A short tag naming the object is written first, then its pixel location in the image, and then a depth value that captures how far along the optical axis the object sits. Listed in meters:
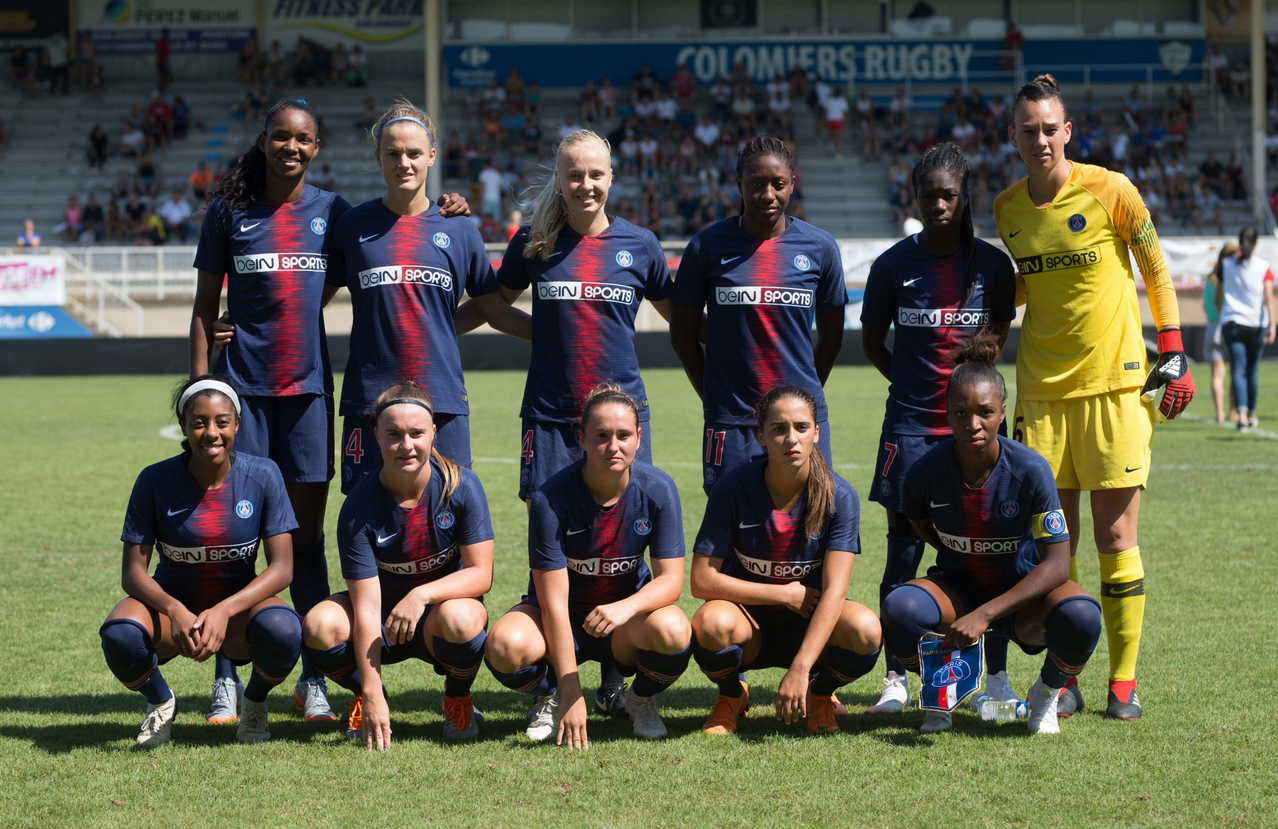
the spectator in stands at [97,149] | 28.77
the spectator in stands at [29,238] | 23.55
